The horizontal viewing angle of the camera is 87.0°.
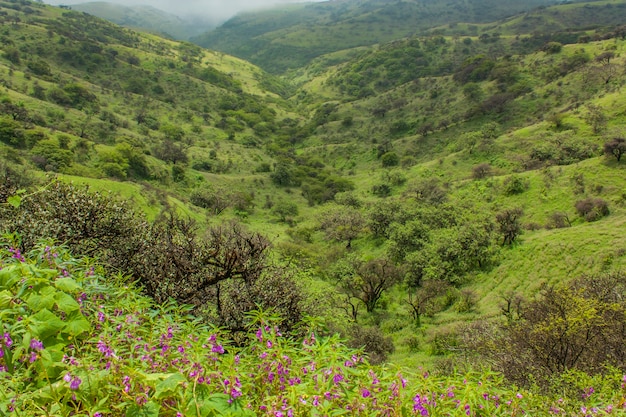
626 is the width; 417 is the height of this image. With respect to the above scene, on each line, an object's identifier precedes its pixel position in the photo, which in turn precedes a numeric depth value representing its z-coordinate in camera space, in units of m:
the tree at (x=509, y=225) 28.72
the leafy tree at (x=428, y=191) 44.09
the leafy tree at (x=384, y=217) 40.00
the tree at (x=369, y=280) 27.75
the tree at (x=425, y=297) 25.00
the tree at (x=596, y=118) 45.63
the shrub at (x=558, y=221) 30.23
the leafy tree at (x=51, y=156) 37.90
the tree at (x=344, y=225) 43.31
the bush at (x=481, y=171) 47.66
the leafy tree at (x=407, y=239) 34.31
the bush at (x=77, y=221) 9.33
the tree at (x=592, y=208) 28.67
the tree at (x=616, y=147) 34.50
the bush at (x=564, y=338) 11.59
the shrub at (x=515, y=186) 37.81
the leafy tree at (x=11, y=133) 41.25
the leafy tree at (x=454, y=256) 28.27
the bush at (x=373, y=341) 19.52
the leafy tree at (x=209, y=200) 50.75
